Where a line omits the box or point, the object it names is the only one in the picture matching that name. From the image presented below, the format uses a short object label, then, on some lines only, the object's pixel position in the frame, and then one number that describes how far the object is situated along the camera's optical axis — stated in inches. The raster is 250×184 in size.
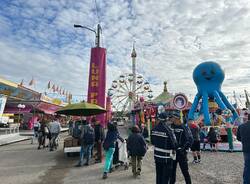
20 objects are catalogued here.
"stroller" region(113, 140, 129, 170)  185.7
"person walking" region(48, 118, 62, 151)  279.1
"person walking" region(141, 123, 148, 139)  359.9
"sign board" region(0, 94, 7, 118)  533.0
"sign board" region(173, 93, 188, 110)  288.6
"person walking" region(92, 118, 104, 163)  210.9
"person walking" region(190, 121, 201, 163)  202.8
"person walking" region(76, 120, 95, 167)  194.0
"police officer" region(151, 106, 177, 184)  105.9
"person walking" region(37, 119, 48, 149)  310.1
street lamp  367.5
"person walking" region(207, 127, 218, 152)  274.3
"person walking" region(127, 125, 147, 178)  155.7
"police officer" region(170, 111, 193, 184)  114.4
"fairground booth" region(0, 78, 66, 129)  572.8
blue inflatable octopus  417.1
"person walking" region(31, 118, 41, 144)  380.0
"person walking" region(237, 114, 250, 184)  112.1
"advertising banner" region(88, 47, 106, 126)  349.6
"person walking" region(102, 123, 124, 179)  160.4
